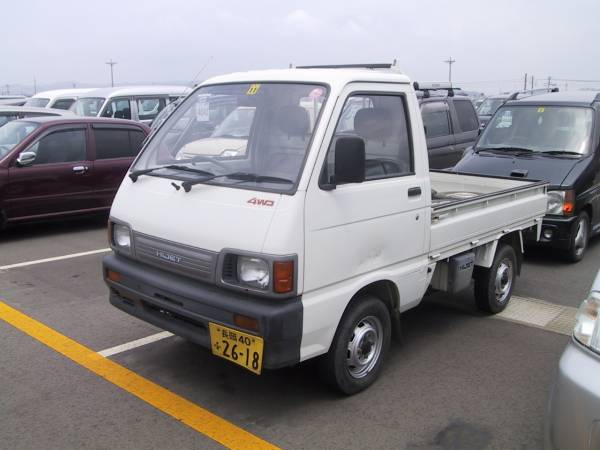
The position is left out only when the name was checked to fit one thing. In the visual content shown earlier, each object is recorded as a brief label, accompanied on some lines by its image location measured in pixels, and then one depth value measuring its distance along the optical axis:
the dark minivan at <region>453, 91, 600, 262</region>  7.07
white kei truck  3.30
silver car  2.45
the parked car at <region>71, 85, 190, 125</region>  14.37
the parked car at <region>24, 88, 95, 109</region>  16.52
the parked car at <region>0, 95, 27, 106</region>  18.61
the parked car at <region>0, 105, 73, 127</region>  10.83
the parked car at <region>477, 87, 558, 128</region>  18.67
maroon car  7.88
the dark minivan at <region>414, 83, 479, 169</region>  10.34
